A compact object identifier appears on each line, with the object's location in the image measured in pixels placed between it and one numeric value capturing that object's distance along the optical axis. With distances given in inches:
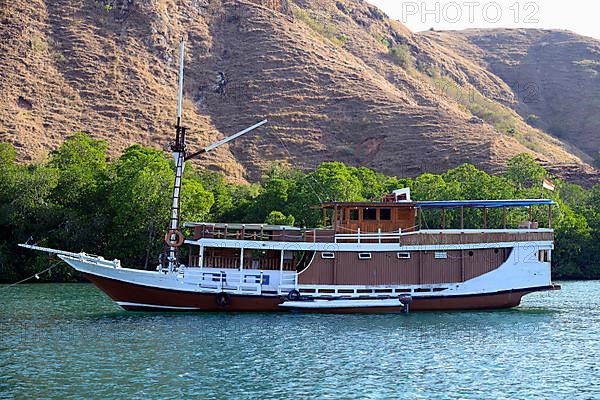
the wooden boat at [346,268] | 1472.7
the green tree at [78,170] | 2593.5
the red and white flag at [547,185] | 1598.3
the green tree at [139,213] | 2412.6
